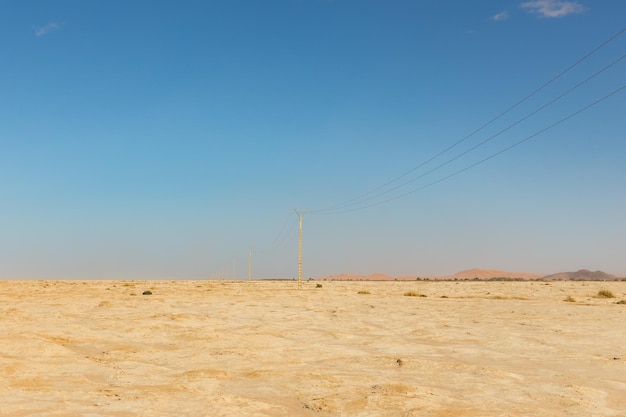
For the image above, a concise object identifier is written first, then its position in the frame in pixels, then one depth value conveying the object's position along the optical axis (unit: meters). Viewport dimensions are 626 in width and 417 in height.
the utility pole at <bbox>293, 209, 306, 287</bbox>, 70.26
